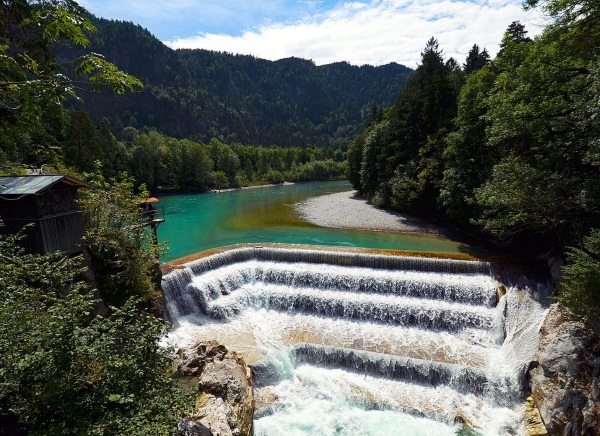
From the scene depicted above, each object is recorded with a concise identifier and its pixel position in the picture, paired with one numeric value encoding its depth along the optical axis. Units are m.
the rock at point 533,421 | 9.09
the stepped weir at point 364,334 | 10.29
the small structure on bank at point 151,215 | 17.46
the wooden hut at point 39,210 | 10.56
